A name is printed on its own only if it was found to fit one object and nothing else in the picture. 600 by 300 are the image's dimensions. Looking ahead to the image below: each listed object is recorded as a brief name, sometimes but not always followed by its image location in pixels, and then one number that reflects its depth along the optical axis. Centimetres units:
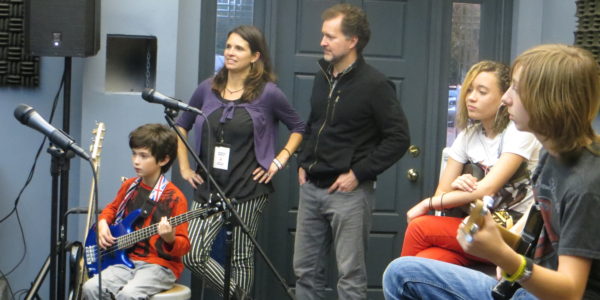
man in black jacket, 438
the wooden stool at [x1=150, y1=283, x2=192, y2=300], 419
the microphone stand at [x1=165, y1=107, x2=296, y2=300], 369
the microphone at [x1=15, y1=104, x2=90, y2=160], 323
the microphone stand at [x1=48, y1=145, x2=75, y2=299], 330
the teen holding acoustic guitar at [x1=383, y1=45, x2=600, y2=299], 224
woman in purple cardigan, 458
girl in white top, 343
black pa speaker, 449
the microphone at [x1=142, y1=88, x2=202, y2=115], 371
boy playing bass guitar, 409
